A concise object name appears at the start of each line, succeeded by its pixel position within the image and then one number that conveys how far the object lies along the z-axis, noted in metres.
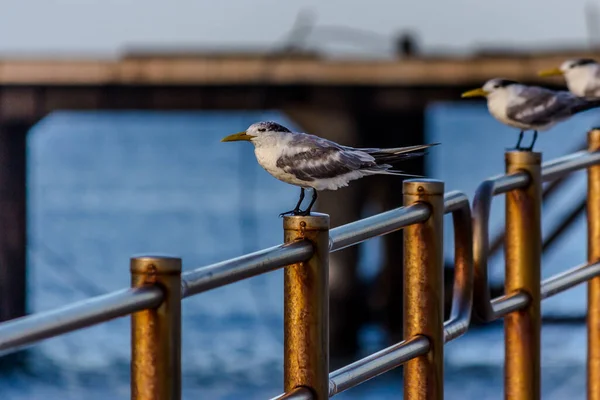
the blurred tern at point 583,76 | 15.03
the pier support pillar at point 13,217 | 38.59
